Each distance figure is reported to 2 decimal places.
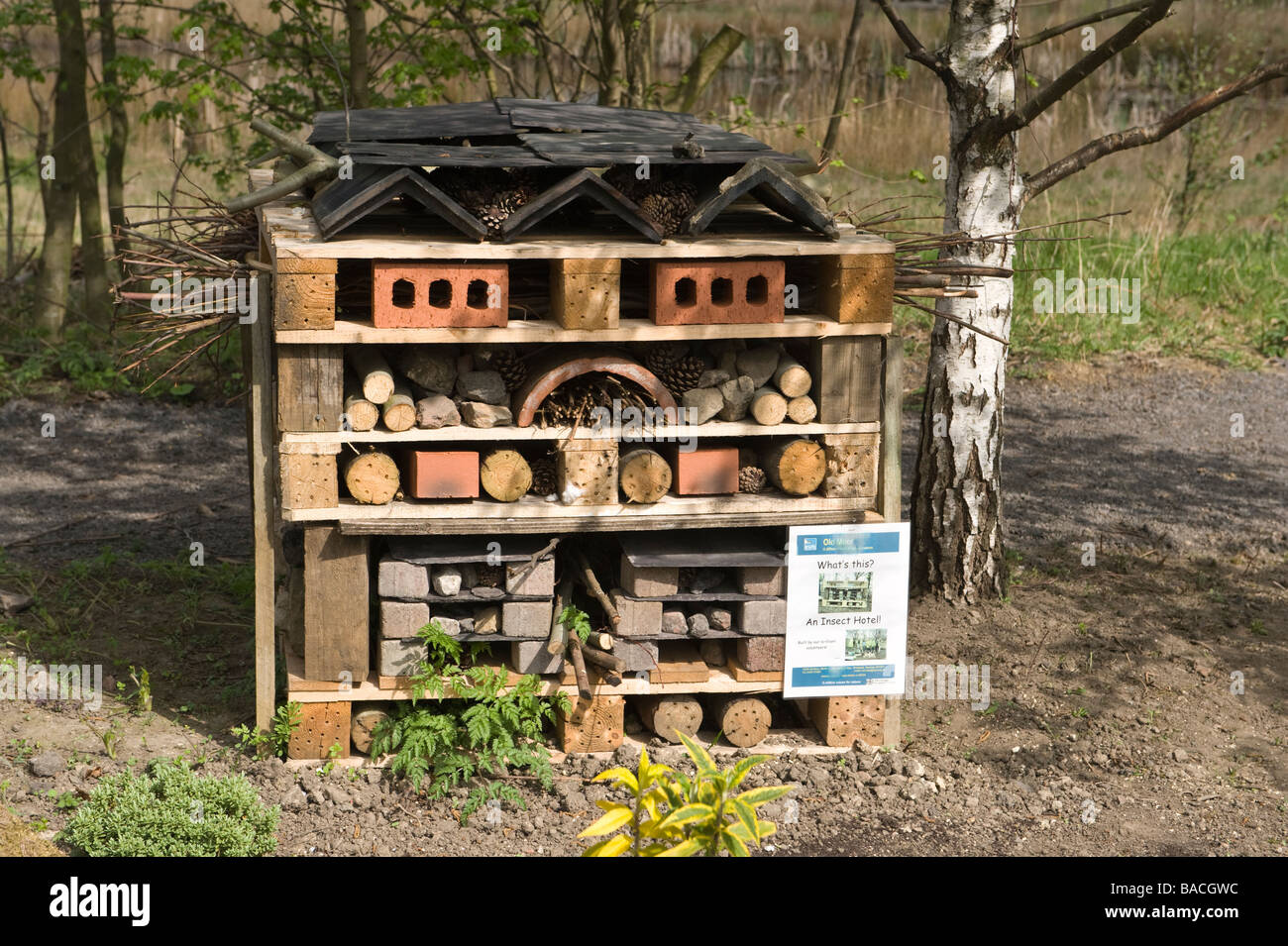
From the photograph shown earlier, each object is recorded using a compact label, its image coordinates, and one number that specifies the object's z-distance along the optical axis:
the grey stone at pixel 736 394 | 4.66
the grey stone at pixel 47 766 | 4.62
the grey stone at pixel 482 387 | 4.55
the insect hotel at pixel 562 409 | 4.37
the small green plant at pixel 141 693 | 5.12
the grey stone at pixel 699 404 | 4.64
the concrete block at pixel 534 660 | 4.75
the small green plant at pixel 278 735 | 4.67
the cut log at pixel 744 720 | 4.94
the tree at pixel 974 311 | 5.58
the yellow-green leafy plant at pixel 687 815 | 2.84
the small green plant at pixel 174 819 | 4.07
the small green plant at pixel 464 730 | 4.60
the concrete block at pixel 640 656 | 4.82
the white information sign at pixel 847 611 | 4.82
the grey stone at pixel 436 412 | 4.48
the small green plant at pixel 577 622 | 4.73
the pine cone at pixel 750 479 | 4.78
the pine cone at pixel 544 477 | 4.71
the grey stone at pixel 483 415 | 4.50
